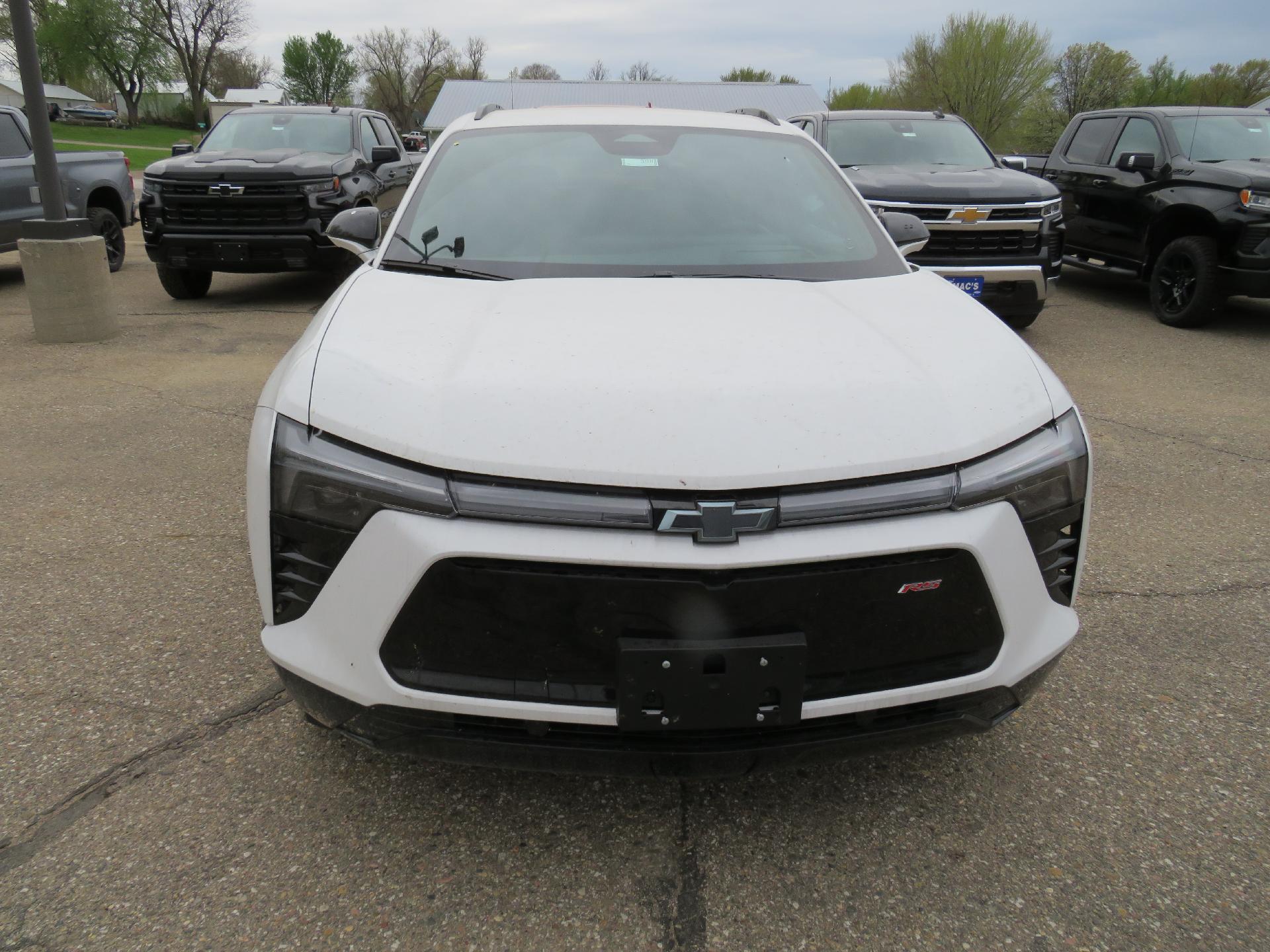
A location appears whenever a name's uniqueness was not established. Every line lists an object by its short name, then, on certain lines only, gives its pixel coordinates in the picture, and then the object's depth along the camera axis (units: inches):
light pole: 282.5
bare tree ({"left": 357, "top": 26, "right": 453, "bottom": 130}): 3412.9
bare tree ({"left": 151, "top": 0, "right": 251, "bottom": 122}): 2657.5
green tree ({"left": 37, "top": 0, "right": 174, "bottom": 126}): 2647.6
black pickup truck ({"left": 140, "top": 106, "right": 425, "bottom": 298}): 319.9
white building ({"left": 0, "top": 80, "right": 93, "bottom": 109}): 3283.7
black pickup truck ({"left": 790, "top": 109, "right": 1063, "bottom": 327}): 272.8
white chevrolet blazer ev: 68.5
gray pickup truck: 345.7
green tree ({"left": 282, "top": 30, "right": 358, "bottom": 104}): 3627.0
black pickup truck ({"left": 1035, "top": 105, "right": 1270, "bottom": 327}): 295.9
